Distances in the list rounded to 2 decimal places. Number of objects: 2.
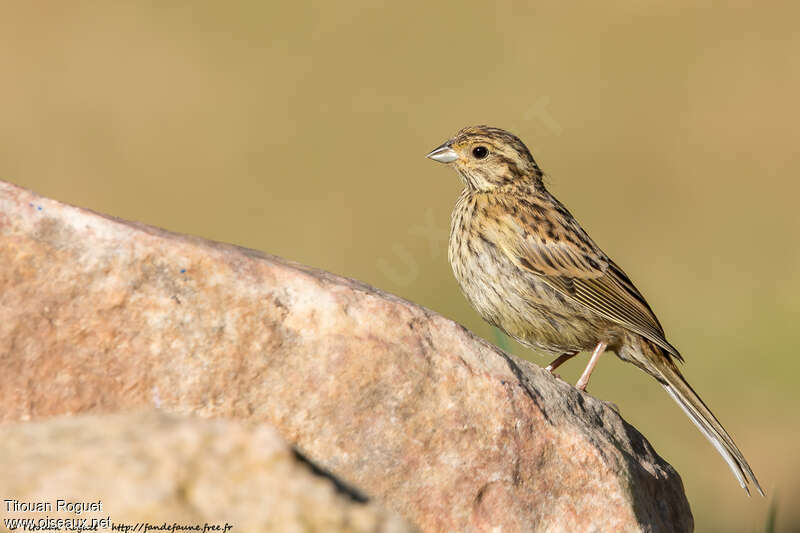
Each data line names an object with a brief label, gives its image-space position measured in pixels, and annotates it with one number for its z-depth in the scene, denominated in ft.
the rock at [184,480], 12.62
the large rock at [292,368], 21.71
